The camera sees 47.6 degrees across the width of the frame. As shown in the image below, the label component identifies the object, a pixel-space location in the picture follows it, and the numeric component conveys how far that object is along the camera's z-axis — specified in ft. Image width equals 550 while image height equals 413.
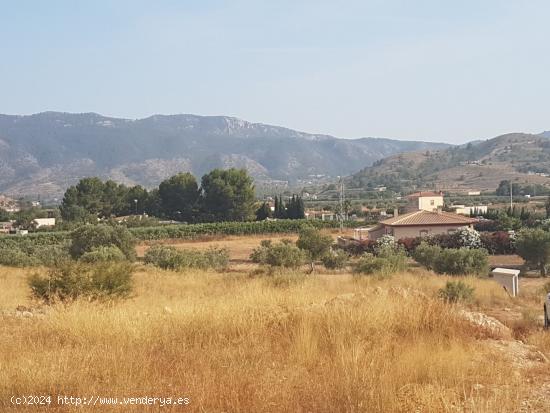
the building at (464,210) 280.72
